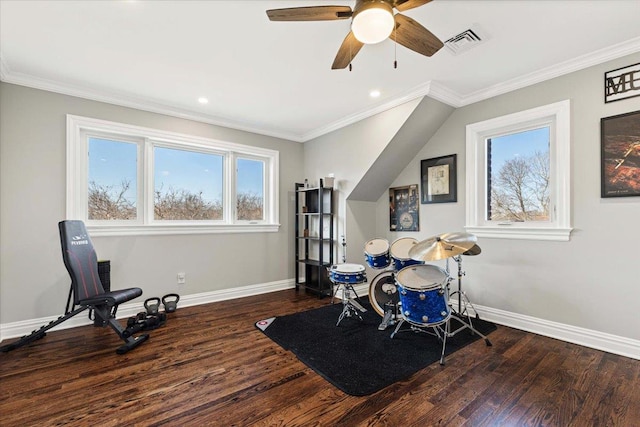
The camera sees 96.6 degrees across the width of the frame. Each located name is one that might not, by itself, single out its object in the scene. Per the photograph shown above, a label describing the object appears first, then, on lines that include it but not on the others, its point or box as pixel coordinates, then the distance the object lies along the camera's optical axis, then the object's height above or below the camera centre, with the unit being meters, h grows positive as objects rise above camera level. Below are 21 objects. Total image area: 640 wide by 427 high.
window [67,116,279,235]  3.32 +0.43
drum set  2.37 -0.65
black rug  2.14 -1.23
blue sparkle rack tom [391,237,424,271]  3.00 -0.43
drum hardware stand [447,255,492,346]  2.67 -1.12
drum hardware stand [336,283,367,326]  3.22 -1.13
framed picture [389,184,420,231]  4.08 +0.06
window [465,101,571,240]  2.79 +0.42
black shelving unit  4.36 -0.39
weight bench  2.57 -0.73
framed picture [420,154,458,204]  3.63 +0.44
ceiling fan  1.54 +1.15
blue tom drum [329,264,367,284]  3.10 -0.67
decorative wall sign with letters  2.42 +1.13
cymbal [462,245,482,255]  2.83 -0.38
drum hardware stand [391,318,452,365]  2.61 -1.19
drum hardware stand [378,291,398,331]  3.04 -1.12
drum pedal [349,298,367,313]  3.42 -1.13
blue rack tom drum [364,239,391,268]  3.26 -0.48
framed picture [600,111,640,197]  2.41 +0.50
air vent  2.24 +1.43
